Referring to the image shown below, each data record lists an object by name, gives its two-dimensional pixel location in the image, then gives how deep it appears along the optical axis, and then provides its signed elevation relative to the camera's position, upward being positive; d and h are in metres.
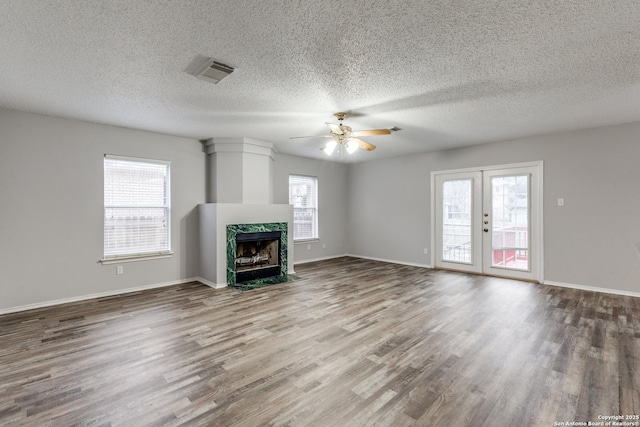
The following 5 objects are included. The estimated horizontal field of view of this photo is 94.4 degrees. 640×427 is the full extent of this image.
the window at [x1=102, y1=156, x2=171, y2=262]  4.60 +0.07
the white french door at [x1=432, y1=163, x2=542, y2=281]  5.30 -0.19
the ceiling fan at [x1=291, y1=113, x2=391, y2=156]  3.93 +1.02
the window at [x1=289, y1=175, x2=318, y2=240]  7.18 +0.19
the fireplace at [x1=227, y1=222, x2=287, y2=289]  5.06 -0.79
